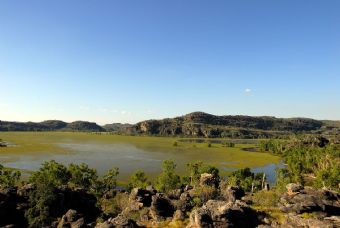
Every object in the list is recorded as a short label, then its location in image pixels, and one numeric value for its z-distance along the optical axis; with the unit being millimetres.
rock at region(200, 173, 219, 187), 77250
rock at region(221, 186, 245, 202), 62281
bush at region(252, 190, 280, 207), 55000
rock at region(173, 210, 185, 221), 48350
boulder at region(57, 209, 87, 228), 49325
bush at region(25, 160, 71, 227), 56969
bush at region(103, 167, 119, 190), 91500
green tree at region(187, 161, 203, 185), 104475
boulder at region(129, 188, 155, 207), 58662
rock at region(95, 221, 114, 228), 41188
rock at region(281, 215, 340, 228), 38016
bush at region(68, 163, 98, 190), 88438
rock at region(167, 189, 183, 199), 60781
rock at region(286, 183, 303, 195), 54781
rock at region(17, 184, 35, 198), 64000
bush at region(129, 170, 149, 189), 94881
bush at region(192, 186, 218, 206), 58606
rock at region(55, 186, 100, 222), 62094
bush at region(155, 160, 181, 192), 92125
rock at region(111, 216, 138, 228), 41697
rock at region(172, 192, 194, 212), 52906
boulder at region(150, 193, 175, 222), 50844
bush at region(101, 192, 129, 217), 67312
